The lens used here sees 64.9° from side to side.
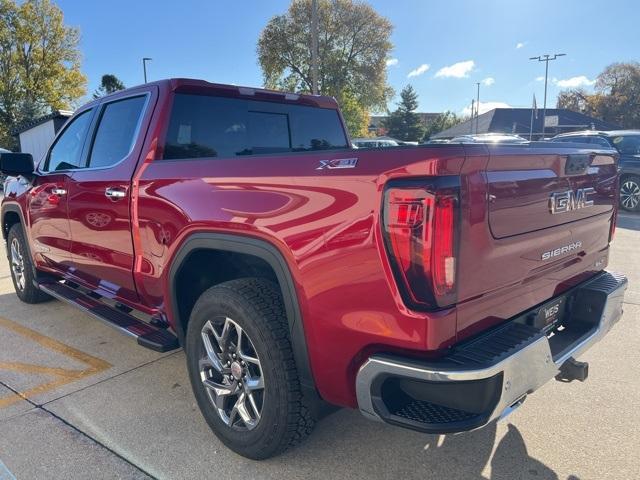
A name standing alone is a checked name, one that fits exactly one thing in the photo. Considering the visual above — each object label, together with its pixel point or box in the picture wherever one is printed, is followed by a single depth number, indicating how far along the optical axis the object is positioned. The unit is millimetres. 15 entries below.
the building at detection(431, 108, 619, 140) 52969
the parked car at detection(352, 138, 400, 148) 17578
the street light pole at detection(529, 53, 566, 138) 50031
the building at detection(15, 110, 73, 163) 21156
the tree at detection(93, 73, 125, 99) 43406
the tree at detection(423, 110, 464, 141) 67125
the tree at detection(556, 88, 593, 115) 65750
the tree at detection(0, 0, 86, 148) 30938
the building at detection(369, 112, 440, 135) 62988
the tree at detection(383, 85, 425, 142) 55719
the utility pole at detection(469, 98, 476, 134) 57253
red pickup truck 1793
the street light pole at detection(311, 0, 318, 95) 17719
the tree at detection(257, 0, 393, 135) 38594
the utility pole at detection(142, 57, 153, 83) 34728
